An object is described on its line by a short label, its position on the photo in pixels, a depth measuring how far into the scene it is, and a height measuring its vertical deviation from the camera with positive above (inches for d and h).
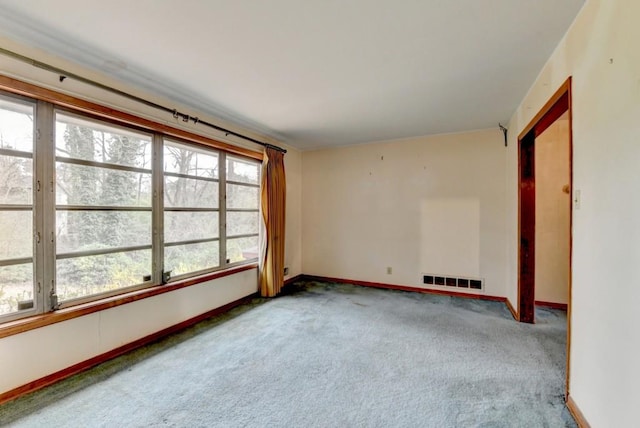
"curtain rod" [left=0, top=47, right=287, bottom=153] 71.6 +40.8
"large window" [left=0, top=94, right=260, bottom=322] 74.4 +1.8
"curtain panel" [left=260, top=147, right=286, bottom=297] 157.9 -5.6
